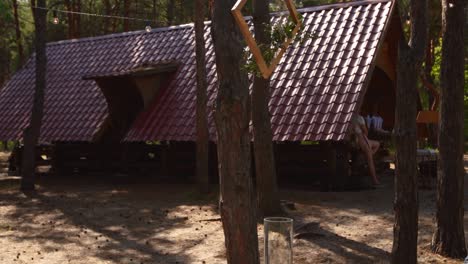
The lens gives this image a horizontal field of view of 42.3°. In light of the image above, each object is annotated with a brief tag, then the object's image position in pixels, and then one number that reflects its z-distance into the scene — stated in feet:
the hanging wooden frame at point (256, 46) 14.99
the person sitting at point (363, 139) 41.96
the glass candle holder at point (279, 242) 12.52
